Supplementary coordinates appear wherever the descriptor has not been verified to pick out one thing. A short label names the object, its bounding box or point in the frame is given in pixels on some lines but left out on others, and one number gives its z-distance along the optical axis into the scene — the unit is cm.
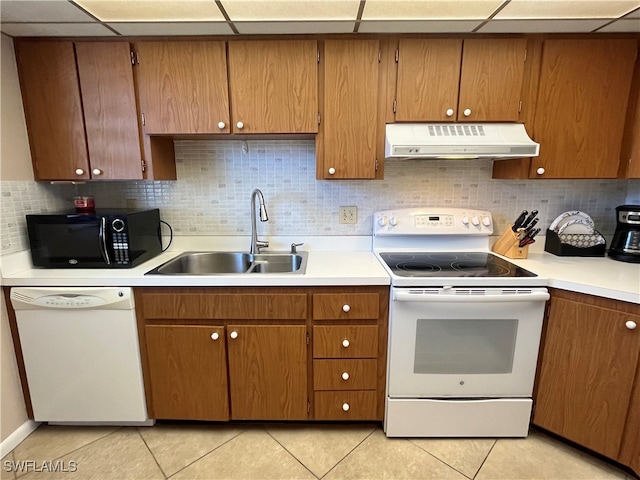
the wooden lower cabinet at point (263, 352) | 156
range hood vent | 157
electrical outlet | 206
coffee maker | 175
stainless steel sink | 195
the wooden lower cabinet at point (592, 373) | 139
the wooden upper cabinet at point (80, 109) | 161
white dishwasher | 154
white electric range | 150
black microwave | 162
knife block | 184
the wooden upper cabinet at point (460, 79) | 161
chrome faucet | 190
